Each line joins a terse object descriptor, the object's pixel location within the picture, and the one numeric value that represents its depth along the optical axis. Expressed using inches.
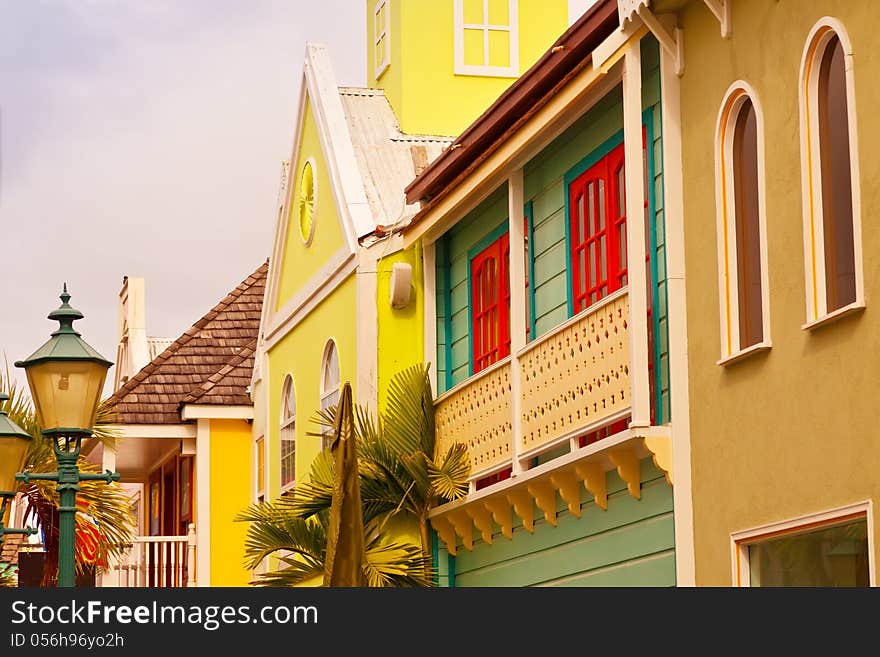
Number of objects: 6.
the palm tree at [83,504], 722.2
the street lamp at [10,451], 535.8
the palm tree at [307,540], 598.5
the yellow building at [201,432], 928.3
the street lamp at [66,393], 415.8
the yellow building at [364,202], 661.3
